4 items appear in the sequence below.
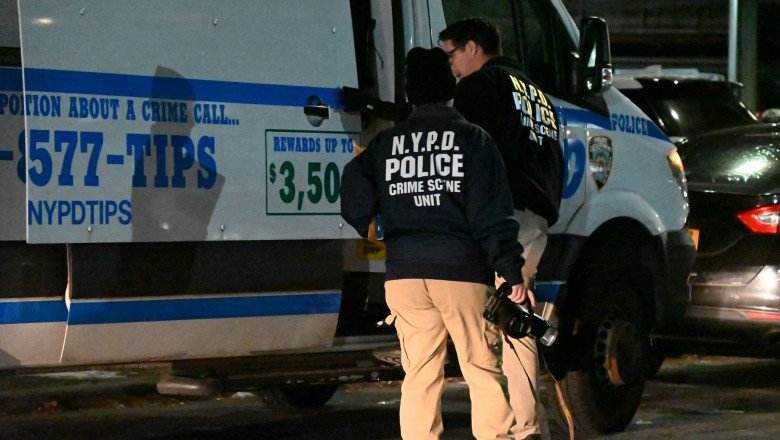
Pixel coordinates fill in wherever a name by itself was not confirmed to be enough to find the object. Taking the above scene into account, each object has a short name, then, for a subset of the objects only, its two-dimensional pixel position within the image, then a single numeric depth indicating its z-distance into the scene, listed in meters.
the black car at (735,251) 14.71
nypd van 9.12
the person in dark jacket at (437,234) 8.53
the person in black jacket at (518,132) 9.95
